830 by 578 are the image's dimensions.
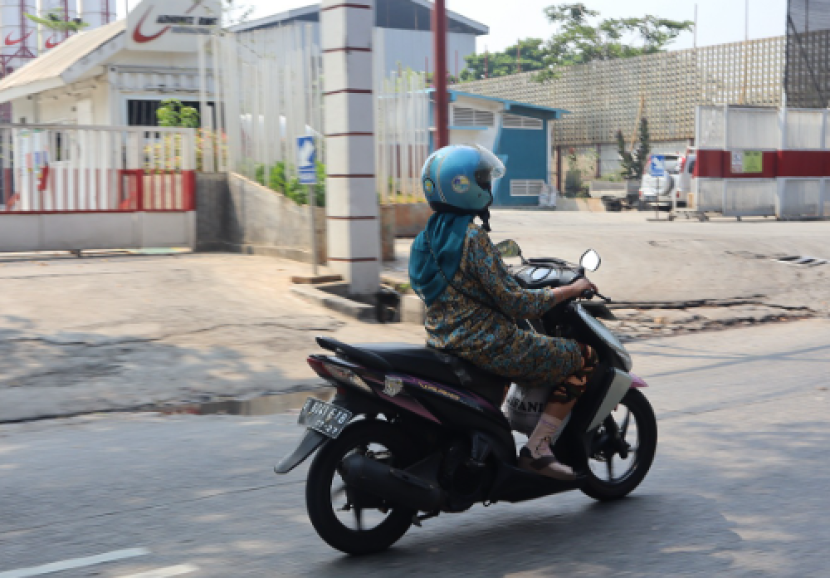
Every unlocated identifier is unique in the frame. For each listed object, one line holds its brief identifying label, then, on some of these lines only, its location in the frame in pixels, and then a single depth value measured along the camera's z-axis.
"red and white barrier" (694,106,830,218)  23.73
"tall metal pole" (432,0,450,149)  10.05
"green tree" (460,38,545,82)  58.91
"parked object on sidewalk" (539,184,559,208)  34.47
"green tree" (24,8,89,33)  38.53
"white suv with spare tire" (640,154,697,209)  28.47
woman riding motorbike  4.28
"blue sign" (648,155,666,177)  29.78
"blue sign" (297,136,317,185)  11.45
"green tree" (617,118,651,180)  34.54
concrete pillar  11.23
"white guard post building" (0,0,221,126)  18.48
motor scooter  4.05
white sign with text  18.39
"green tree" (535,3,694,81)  44.00
